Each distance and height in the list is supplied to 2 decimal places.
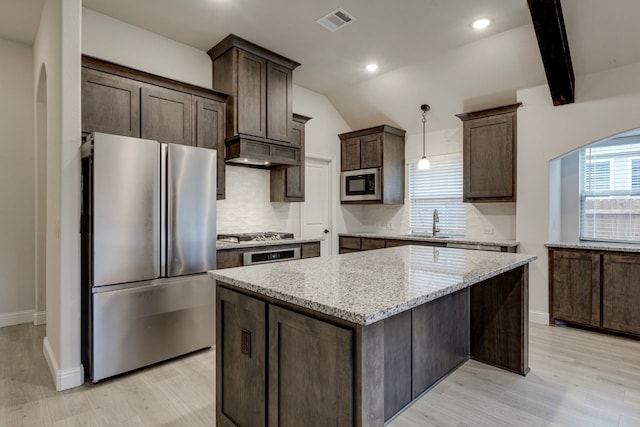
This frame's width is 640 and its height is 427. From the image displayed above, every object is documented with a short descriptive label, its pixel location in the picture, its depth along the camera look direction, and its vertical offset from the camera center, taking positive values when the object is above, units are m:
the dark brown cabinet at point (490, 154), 4.12 +0.68
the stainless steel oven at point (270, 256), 3.60 -0.50
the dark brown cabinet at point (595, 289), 3.37 -0.80
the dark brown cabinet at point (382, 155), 5.21 +0.85
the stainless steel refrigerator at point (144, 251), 2.51 -0.32
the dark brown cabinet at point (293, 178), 4.56 +0.43
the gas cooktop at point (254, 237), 3.80 -0.31
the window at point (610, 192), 3.96 +0.21
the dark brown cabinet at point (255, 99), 3.75 +1.27
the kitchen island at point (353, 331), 1.25 -0.61
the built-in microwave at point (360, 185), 5.24 +0.39
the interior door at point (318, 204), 5.23 +0.10
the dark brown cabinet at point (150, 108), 2.94 +0.96
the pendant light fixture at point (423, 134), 4.39 +1.14
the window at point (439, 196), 5.02 +0.21
